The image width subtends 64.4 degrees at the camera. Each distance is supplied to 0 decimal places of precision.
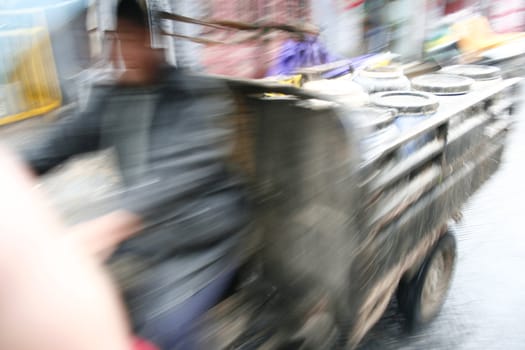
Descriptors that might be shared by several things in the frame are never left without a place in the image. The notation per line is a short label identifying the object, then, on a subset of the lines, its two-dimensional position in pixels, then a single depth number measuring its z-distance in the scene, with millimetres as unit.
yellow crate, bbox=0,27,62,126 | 3176
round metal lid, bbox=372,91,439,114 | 2039
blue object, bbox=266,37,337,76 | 4293
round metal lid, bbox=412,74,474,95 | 2455
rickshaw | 1359
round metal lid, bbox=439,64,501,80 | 2873
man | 1128
